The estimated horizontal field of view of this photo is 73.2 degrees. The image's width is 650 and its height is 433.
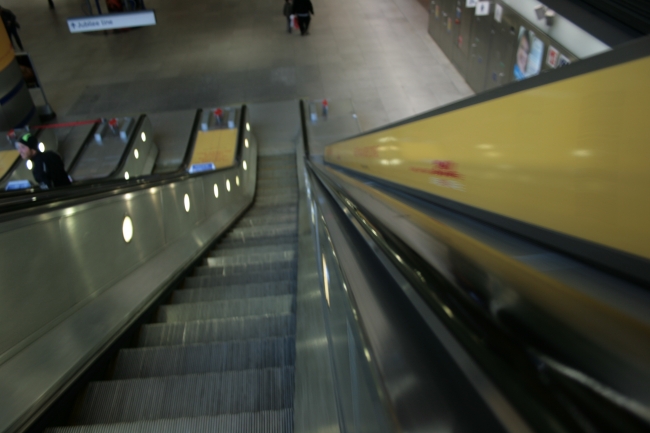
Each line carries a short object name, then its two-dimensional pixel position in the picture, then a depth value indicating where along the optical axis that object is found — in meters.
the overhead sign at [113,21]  8.80
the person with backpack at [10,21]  12.16
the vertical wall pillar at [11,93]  9.34
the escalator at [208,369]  1.60
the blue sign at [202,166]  7.53
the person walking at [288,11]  13.32
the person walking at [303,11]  12.97
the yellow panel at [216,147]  7.86
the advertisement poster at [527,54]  6.41
